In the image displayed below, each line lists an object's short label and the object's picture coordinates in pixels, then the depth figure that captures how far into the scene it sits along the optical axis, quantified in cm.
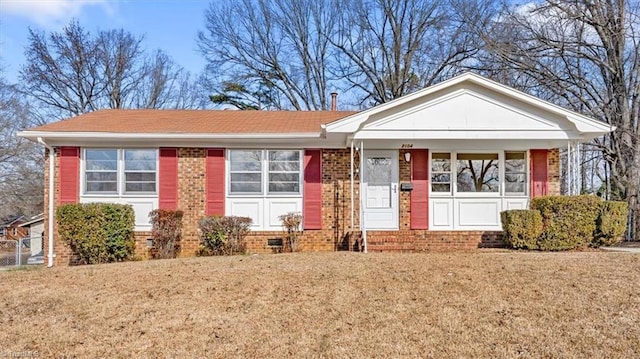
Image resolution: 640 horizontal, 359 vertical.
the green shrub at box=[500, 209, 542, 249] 1009
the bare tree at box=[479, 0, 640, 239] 1598
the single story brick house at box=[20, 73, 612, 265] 1164
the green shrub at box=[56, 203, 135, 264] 1051
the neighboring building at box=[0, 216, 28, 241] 2592
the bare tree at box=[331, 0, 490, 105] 2508
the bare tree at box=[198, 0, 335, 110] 2944
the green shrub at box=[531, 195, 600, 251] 1005
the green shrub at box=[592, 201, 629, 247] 1009
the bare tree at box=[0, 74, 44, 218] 2586
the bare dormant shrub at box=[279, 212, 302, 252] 1167
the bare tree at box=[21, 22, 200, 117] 2870
